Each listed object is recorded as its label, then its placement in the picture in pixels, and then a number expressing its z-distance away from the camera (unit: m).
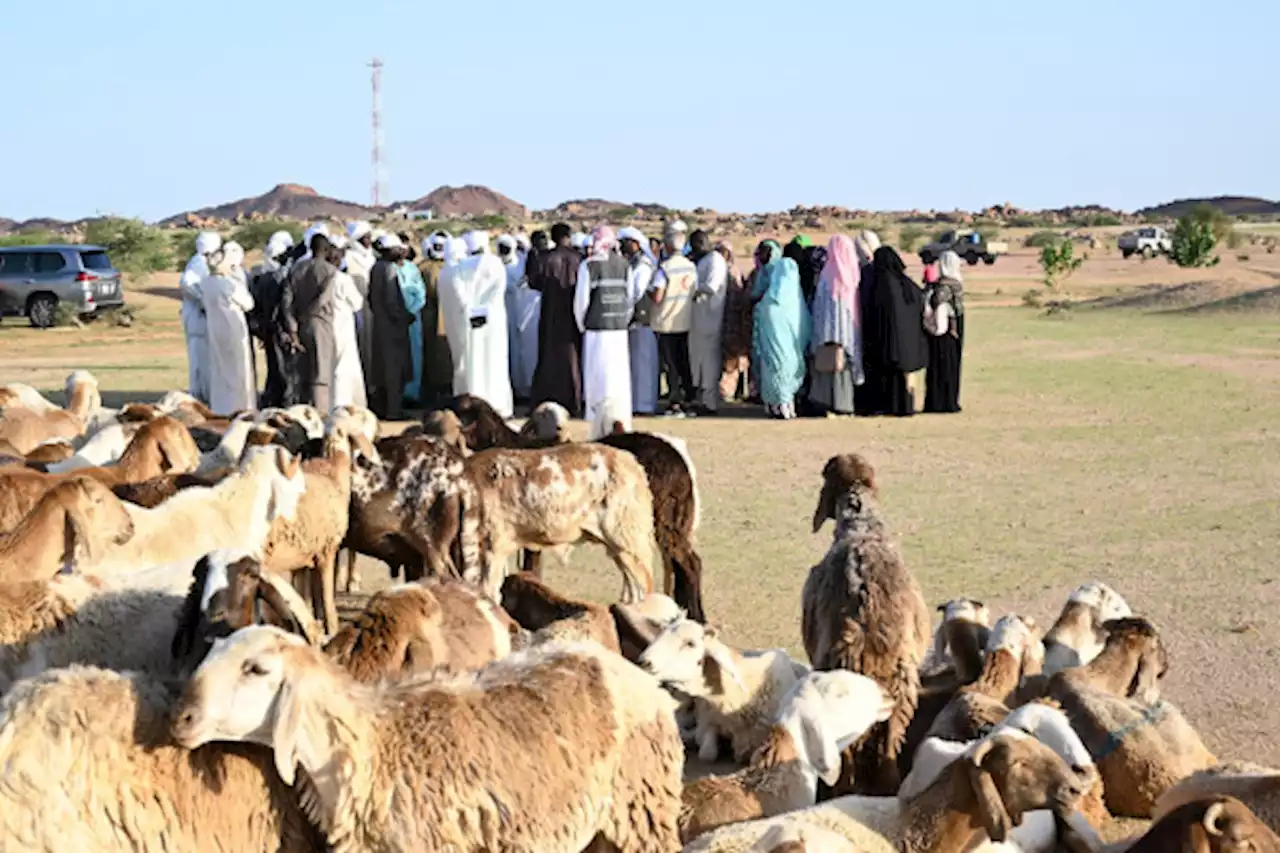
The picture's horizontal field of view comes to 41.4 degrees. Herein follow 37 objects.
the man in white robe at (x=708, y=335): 20.06
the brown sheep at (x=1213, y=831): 4.94
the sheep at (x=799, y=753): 6.14
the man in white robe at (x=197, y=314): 18.52
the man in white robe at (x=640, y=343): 20.17
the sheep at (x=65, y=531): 6.96
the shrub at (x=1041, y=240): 77.41
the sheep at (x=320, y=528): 8.66
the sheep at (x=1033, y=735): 6.04
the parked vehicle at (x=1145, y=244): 69.69
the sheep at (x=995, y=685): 6.75
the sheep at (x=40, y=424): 12.07
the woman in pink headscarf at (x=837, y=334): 19.27
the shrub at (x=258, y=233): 56.31
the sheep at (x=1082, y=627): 8.19
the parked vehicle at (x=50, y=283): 35.78
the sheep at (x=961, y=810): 5.26
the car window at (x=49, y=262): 36.25
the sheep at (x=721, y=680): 7.17
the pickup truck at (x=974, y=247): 65.81
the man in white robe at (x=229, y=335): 17.75
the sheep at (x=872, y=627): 6.93
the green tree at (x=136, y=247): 48.28
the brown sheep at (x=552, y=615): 7.40
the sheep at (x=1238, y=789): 5.68
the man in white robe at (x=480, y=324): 19.19
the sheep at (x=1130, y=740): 6.84
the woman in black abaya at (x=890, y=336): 19.30
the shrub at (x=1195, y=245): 54.12
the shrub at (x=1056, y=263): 45.09
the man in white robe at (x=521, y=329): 21.05
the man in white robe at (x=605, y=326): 17.61
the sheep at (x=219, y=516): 7.72
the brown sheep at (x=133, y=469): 8.32
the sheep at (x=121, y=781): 4.59
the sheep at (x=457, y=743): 4.70
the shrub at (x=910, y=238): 72.69
